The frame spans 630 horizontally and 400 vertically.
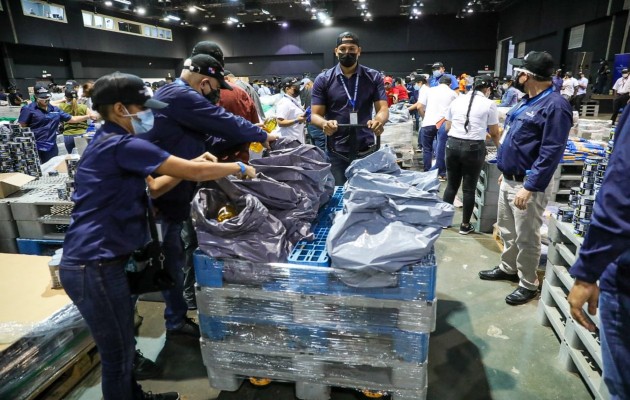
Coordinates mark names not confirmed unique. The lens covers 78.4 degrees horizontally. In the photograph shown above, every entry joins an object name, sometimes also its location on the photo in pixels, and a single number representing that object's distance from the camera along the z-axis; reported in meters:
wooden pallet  2.31
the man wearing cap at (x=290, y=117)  5.80
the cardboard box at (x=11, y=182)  3.53
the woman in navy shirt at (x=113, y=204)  1.67
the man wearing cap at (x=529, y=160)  2.77
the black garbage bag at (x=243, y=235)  1.83
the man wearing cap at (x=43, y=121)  5.63
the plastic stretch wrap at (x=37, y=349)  2.11
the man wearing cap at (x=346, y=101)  3.22
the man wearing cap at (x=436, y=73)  8.13
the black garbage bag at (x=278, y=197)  2.02
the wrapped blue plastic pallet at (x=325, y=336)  1.83
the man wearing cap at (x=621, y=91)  10.93
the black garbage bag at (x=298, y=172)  2.28
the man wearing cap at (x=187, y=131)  2.28
